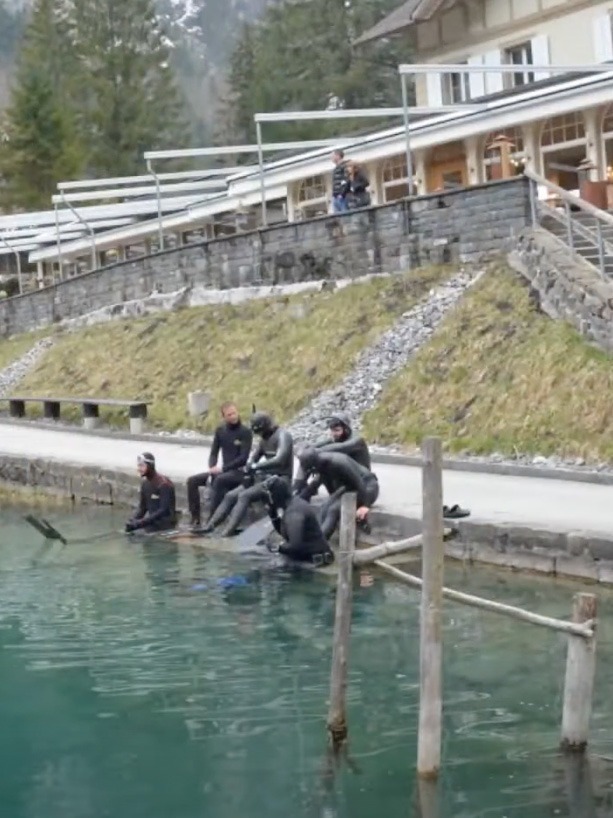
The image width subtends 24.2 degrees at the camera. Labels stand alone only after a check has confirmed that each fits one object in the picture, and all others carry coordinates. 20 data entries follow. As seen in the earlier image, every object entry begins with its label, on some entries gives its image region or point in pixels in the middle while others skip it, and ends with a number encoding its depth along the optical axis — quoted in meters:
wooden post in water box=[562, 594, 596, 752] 8.27
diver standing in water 14.70
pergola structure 29.10
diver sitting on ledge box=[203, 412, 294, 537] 16.02
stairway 21.50
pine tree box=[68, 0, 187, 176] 64.50
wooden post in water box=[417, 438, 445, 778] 8.06
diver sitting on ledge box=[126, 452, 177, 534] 17.55
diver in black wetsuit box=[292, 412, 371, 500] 15.26
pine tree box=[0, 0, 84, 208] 58.72
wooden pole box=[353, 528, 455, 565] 8.89
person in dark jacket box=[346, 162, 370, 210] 28.53
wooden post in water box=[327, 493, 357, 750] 8.93
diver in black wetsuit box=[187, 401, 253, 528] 17.23
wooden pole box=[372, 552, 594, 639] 8.24
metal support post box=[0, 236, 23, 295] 51.44
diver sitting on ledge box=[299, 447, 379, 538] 14.80
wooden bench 26.39
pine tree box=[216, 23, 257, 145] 68.56
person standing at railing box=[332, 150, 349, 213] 28.36
